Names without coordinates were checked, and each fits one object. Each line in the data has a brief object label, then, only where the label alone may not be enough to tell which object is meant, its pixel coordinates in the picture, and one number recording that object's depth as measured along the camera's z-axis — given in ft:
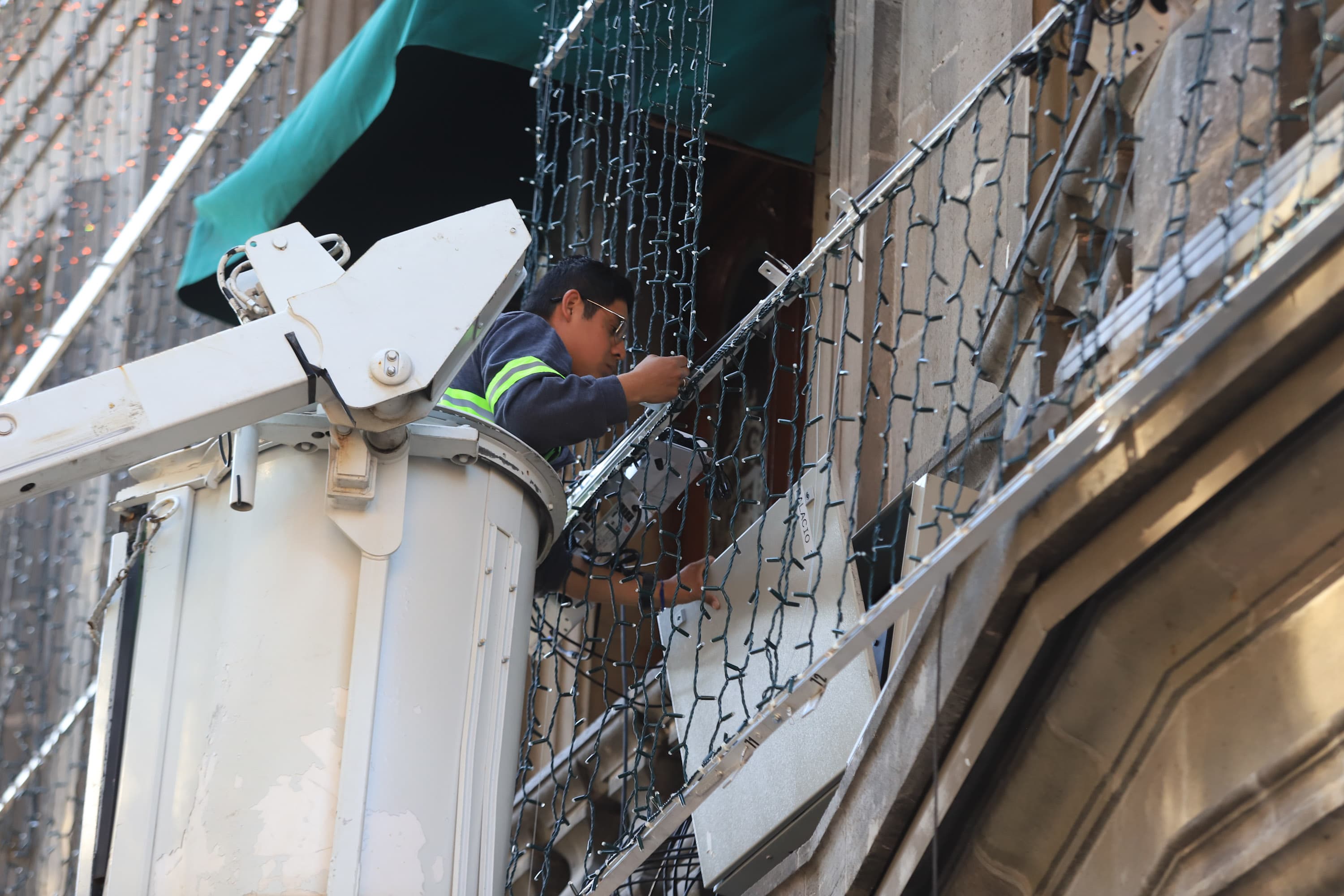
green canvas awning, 41.81
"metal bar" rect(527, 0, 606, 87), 40.57
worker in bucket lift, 28.30
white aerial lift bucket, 21.86
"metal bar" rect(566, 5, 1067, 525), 24.63
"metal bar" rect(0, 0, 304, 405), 45.19
